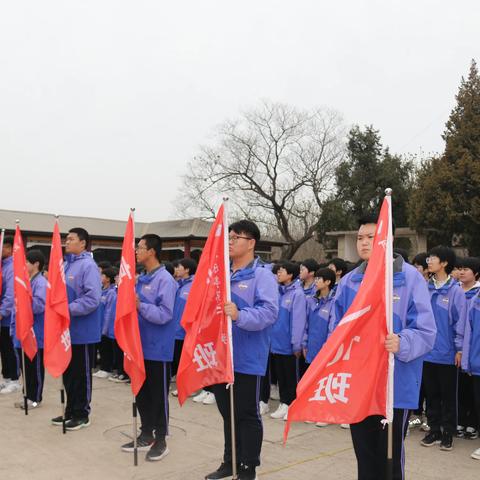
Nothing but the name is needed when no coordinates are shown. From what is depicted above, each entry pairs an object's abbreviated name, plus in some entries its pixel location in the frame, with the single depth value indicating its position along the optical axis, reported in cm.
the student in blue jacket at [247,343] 428
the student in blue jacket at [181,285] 835
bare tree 3478
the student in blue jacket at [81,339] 607
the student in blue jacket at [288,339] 682
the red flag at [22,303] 666
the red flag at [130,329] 502
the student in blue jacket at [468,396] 597
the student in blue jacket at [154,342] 516
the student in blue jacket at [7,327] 772
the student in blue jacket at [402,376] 328
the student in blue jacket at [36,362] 699
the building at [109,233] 2561
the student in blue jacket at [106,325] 950
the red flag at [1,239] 742
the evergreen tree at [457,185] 2344
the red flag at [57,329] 580
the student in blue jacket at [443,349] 575
